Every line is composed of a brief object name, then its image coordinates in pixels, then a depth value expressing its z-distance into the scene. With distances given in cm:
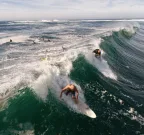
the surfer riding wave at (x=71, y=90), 744
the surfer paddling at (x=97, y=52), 1314
